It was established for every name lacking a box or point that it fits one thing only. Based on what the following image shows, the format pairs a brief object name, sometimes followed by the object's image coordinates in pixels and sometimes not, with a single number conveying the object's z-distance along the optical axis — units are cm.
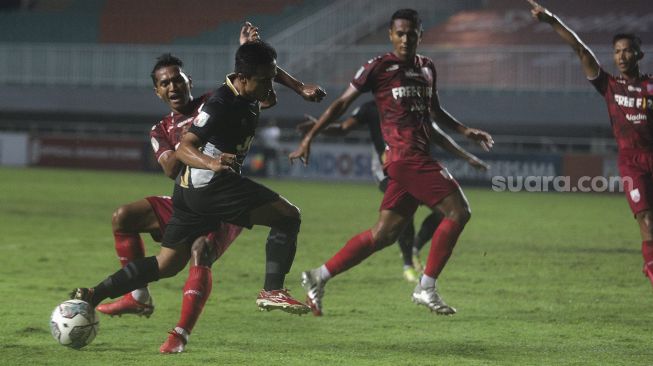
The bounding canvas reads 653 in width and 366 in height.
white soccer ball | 1356
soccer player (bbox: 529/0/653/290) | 1731
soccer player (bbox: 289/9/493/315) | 1681
